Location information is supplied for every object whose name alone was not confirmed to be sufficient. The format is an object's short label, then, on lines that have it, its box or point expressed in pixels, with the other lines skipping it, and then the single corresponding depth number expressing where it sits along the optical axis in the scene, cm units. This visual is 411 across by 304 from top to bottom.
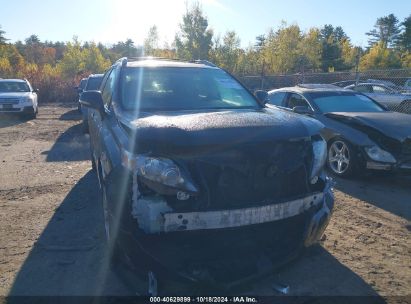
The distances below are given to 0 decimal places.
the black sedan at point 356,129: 551
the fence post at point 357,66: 1495
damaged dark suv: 255
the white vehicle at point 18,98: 1425
